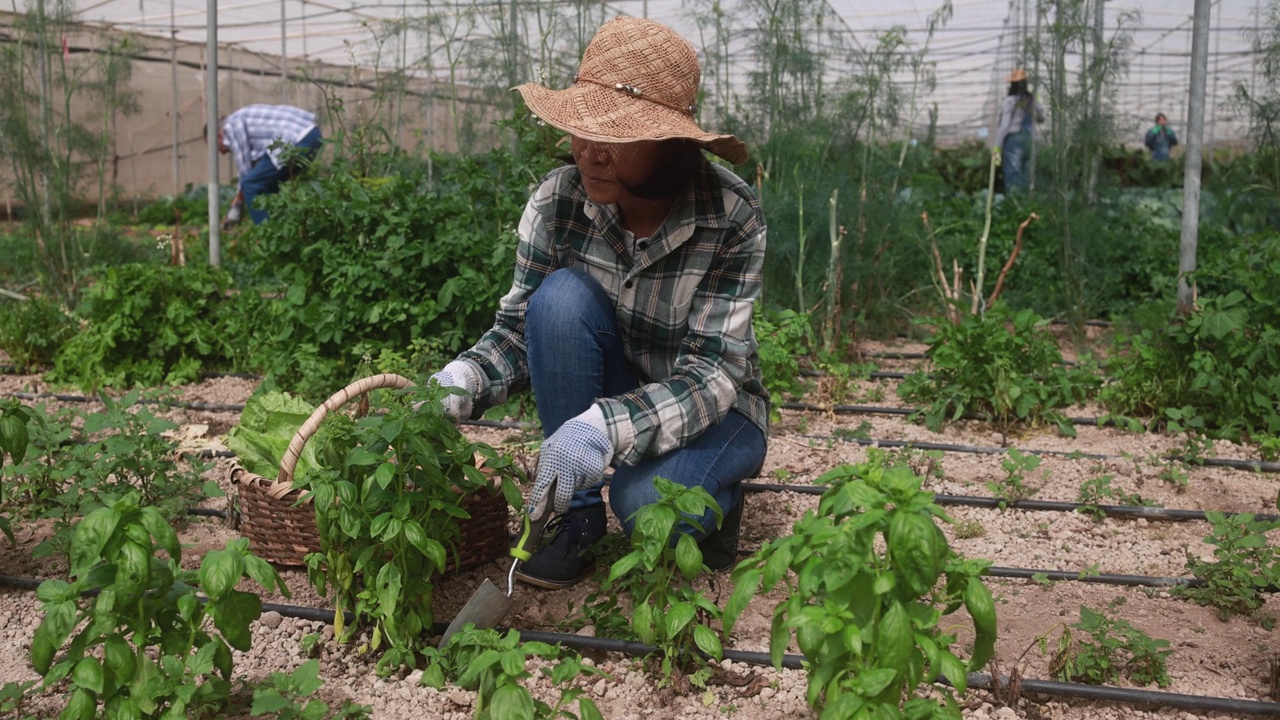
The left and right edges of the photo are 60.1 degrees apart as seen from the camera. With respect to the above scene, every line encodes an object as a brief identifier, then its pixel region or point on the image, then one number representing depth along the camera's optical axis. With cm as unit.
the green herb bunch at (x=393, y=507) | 202
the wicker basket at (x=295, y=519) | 242
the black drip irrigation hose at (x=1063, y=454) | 347
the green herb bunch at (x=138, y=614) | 173
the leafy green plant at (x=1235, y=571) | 239
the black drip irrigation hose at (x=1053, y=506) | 304
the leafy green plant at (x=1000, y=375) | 385
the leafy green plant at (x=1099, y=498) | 305
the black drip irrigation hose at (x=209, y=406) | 386
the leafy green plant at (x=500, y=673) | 167
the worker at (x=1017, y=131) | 712
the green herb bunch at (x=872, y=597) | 153
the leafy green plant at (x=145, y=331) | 443
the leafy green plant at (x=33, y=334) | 467
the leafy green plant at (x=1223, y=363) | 366
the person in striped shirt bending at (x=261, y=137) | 729
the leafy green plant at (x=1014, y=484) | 311
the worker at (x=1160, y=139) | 1209
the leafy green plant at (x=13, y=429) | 225
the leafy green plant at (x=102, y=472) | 277
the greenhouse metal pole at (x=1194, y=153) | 422
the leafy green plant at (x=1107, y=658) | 209
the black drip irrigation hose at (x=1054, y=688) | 200
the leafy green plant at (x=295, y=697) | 182
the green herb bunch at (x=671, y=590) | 195
